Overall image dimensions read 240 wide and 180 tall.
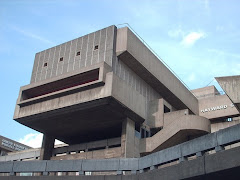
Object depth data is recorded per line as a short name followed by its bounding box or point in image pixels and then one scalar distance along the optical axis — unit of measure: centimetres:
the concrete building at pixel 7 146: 7788
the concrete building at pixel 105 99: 4316
